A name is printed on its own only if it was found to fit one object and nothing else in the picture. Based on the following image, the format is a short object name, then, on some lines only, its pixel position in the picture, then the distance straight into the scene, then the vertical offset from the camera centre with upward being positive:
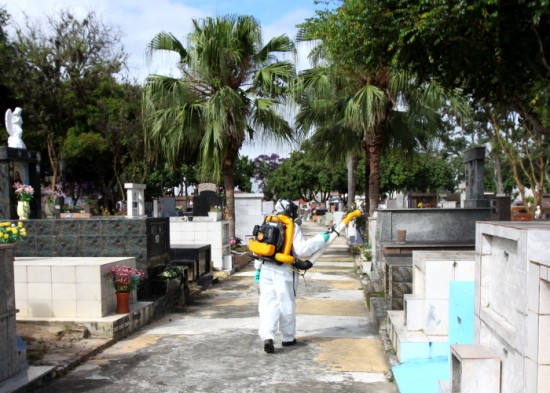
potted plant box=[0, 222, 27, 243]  5.66 -0.35
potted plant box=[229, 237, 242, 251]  16.31 -1.36
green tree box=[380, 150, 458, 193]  49.09 +1.73
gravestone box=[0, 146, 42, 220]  9.50 +0.43
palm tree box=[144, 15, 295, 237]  14.23 +2.74
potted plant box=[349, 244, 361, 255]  18.13 -1.73
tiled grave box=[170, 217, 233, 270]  14.15 -0.97
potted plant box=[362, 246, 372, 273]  12.67 -1.47
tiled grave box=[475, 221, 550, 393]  2.63 -0.56
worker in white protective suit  6.52 -1.11
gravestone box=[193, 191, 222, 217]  17.22 -0.12
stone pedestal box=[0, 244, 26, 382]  4.97 -1.03
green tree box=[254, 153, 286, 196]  64.06 +3.69
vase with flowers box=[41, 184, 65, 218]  11.05 -0.15
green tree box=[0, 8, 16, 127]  22.67 +5.26
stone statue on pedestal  10.30 +1.37
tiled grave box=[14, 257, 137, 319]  7.16 -1.15
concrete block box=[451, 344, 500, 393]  3.18 -1.01
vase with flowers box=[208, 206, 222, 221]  14.53 -0.41
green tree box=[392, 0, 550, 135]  6.09 +1.84
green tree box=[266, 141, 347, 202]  55.34 +1.81
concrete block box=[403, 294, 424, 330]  5.67 -1.17
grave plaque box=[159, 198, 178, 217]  21.45 -0.33
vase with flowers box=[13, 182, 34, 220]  9.27 +0.03
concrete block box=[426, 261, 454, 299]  5.54 -0.81
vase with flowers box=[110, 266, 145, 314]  7.41 -1.11
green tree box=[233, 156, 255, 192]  56.87 +2.57
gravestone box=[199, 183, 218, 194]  19.50 +0.38
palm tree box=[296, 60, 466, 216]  13.53 +2.23
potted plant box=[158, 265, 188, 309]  9.01 -1.43
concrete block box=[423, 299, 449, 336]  5.60 -1.20
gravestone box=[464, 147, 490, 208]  13.41 +0.40
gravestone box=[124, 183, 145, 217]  11.53 +0.00
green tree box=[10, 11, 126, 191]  23.34 +5.31
